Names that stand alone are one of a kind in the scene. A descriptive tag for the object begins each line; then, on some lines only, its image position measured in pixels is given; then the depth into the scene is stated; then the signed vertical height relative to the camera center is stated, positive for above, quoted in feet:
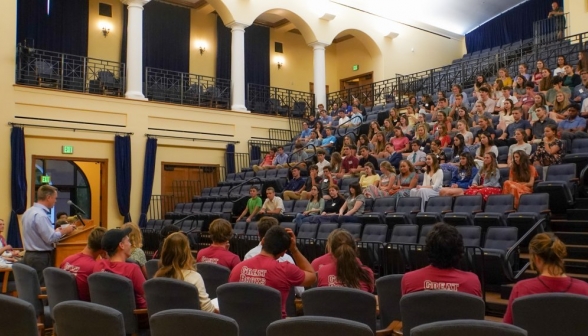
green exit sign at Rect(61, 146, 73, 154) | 36.81 +3.10
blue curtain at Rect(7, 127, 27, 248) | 33.53 +1.24
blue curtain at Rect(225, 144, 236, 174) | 43.93 +2.82
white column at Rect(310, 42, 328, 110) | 51.01 +11.05
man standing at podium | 17.02 -1.08
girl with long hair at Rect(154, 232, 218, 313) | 11.10 -1.37
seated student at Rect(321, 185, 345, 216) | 26.84 -0.50
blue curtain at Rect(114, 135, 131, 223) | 38.17 +1.48
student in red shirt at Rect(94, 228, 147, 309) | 11.74 -1.44
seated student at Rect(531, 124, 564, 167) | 22.54 +1.55
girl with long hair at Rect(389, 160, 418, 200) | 26.14 +0.54
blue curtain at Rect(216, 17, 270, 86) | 52.11 +13.54
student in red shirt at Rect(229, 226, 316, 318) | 10.94 -1.52
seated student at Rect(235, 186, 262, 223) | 31.85 -0.63
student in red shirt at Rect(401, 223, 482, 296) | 9.41 -1.38
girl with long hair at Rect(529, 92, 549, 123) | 27.06 +4.11
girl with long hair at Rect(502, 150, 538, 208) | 20.97 +0.45
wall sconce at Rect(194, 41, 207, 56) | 51.23 +13.72
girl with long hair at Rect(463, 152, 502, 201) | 22.40 +0.41
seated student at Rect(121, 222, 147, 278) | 14.16 -1.11
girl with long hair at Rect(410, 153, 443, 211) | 24.43 +0.36
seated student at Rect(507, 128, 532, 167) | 23.86 +1.89
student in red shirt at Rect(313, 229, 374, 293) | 11.19 -1.64
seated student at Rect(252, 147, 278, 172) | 39.80 +2.26
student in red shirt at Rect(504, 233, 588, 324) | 8.80 -1.40
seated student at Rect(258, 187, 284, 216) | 29.94 -0.62
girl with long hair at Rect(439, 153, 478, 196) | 24.15 +0.72
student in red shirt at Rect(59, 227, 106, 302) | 12.03 -1.46
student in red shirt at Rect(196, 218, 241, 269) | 13.99 -1.43
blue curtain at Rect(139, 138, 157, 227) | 39.27 +1.50
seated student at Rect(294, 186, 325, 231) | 26.96 -0.70
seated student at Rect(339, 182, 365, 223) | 24.43 -0.61
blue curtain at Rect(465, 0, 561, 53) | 56.03 +17.18
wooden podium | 19.01 -1.67
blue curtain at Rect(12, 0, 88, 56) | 42.11 +13.46
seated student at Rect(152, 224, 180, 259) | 15.82 -0.99
